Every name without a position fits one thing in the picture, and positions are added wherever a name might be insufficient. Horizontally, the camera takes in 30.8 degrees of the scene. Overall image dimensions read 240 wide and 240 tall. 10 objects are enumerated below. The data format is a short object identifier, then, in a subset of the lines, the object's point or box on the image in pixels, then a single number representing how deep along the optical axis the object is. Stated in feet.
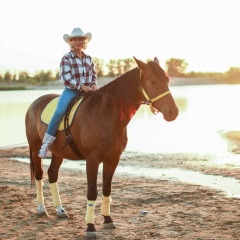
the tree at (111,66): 338.95
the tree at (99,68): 319.49
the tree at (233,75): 371.56
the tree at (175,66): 359.66
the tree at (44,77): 325.30
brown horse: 18.90
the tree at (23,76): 335.30
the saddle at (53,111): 21.33
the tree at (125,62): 321.32
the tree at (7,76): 324.21
